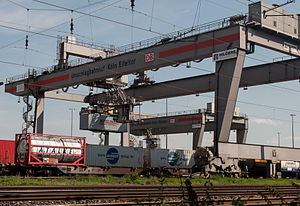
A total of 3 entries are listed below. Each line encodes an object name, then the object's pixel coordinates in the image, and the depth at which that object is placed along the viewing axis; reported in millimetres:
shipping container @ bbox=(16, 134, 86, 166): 26984
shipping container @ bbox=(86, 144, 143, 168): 30016
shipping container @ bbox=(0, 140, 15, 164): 32094
